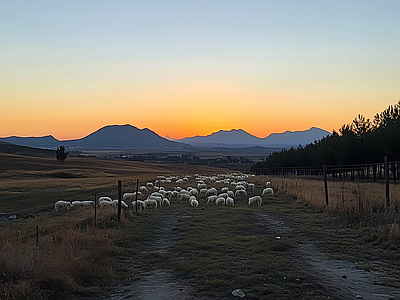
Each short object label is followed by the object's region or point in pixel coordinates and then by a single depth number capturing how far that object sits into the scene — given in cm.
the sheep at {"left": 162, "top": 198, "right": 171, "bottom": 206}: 2054
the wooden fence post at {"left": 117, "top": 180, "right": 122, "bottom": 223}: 1333
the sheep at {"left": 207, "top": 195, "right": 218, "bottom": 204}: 2116
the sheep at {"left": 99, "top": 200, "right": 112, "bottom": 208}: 2002
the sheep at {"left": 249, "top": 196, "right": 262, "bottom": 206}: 2012
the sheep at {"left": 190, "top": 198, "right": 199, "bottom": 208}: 1917
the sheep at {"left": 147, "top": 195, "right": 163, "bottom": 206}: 2030
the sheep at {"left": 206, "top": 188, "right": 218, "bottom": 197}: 2555
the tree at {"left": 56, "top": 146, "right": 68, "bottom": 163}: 8950
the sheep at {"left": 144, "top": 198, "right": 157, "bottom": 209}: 1933
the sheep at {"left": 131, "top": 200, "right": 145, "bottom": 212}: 1795
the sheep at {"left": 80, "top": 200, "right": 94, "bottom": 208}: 2164
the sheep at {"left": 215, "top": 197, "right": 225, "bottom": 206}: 2025
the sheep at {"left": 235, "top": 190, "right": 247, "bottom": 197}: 2547
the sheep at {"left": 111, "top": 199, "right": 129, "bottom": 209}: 1789
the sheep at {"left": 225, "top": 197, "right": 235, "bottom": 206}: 2008
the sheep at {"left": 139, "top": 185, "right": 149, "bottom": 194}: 2842
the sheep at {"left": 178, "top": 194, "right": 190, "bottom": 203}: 2251
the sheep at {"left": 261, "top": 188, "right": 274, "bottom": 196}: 2507
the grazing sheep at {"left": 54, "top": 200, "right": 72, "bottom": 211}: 2136
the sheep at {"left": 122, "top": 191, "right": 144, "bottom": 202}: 2300
